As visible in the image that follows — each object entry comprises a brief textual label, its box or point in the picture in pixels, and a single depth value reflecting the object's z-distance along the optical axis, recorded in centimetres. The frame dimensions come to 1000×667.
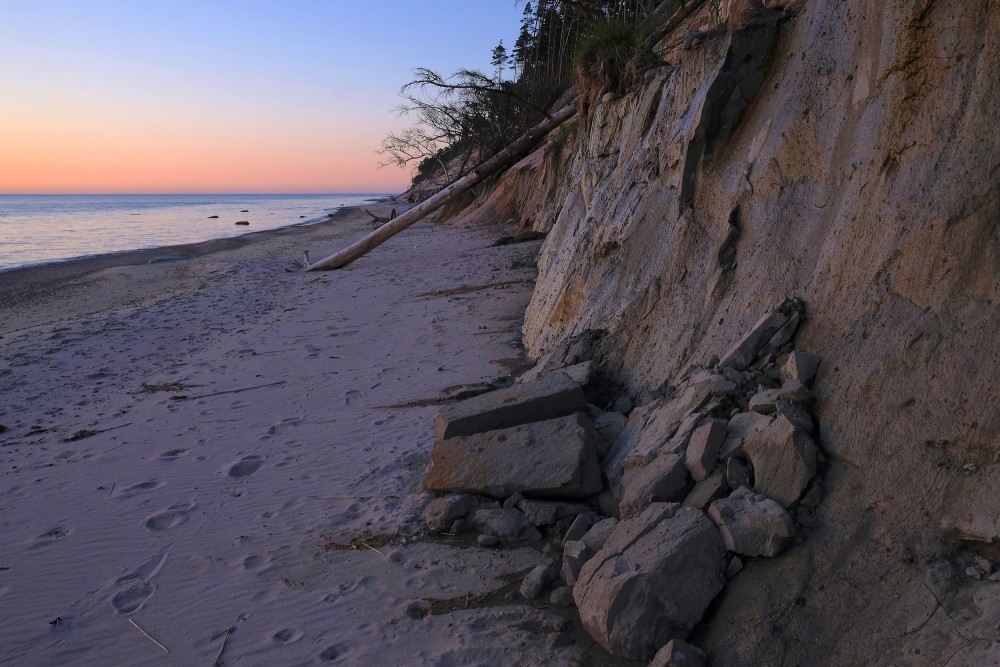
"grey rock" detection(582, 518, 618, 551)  332
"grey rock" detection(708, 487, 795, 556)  281
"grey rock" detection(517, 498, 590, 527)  371
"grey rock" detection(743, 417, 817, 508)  295
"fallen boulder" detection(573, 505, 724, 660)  276
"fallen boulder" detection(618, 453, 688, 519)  332
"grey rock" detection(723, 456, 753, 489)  311
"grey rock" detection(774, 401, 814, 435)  310
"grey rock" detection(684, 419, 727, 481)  326
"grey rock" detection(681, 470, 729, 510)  313
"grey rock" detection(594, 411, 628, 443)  431
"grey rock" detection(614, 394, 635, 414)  463
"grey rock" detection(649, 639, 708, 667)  258
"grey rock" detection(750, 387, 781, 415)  330
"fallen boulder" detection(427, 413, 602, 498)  380
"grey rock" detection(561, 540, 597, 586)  320
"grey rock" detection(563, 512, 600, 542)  354
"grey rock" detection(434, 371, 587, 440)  427
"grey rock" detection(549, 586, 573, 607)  314
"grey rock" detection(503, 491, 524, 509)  385
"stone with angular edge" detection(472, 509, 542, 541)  368
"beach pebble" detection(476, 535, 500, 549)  366
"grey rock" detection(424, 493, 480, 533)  384
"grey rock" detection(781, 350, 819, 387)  329
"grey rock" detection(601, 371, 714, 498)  362
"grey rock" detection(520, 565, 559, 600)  322
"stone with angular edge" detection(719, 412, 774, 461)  323
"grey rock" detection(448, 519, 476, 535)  381
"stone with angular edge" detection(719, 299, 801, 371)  357
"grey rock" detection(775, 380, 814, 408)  321
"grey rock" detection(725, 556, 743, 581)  287
